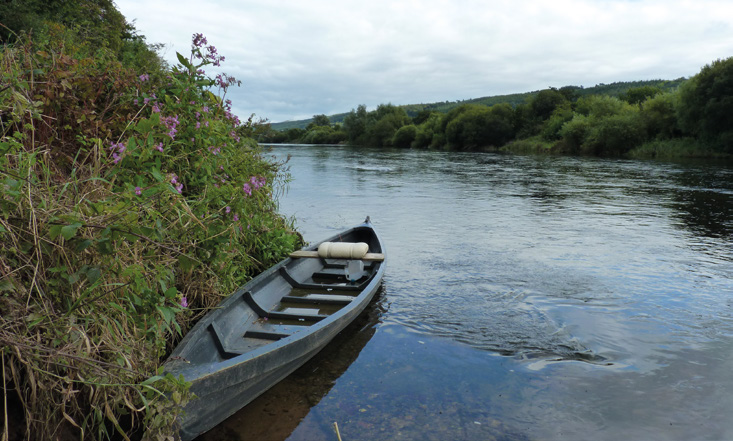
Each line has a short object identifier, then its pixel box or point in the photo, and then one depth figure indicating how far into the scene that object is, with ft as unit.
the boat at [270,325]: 11.45
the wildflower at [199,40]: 17.01
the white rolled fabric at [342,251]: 22.82
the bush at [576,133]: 151.10
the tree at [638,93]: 209.87
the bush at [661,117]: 135.85
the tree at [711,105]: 114.73
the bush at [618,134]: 135.13
